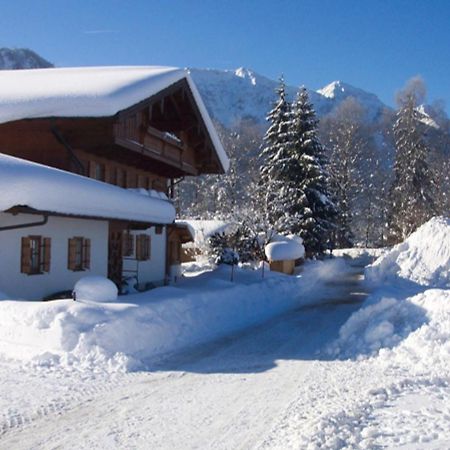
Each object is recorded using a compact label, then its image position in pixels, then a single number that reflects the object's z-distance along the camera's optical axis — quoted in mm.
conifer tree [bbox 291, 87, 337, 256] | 34969
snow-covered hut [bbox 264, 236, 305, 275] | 27719
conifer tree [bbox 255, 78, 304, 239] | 34062
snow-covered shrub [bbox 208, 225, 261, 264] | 31264
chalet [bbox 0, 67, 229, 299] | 12531
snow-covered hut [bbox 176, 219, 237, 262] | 32369
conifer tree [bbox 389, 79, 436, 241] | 45588
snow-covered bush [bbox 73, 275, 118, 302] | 11367
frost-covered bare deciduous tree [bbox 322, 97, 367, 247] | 49122
